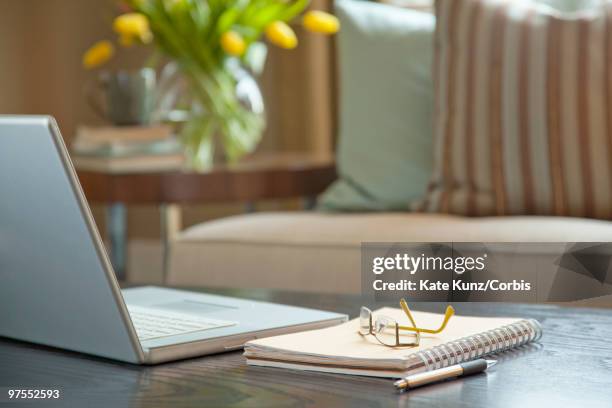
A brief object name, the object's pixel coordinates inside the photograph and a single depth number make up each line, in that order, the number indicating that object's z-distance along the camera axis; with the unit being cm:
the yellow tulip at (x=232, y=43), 350
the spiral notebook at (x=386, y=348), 115
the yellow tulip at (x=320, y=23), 369
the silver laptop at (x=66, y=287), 114
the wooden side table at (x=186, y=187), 329
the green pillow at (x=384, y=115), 327
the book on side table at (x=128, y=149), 340
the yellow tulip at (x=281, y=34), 364
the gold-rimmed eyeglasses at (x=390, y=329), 121
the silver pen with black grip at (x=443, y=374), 110
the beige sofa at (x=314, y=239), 262
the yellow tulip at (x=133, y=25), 357
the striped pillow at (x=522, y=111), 289
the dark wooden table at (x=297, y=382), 106
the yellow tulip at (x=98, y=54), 388
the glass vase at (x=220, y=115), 364
